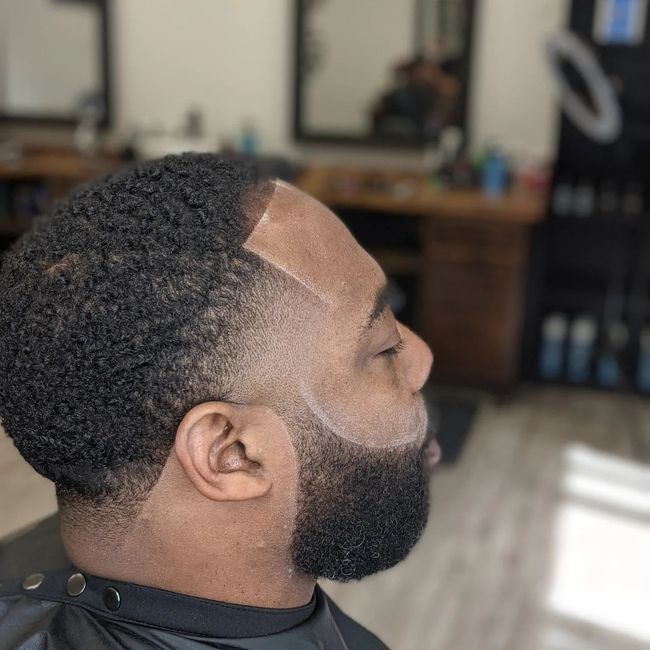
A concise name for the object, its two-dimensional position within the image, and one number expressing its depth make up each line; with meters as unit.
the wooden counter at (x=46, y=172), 3.57
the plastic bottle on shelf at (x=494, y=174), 3.27
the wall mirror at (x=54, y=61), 3.78
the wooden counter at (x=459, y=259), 3.18
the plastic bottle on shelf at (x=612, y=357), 3.47
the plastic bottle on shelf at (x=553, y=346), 3.46
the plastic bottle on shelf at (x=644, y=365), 3.38
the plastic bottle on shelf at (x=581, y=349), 3.43
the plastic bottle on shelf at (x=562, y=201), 3.24
